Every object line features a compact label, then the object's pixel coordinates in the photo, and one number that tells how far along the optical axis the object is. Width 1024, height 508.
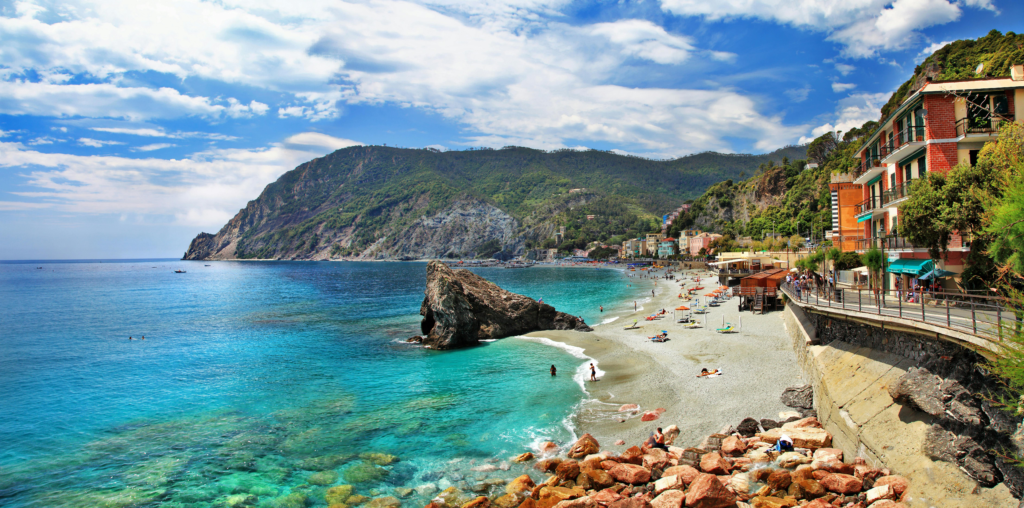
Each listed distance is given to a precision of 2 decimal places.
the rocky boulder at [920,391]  9.98
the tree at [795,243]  61.23
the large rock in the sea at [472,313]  32.62
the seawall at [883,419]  8.97
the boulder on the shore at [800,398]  16.25
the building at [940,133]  18.30
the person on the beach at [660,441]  14.09
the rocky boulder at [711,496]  10.45
